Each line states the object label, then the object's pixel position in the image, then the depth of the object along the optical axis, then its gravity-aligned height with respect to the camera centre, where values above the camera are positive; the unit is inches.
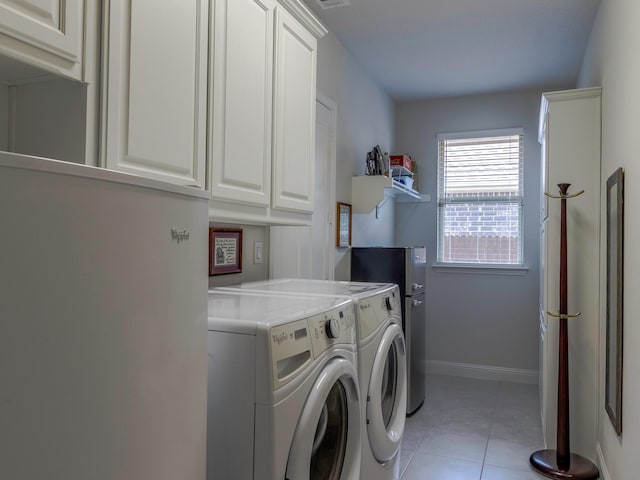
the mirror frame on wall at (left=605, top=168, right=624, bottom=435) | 85.4 -8.7
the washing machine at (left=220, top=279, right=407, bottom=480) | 71.1 -18.2
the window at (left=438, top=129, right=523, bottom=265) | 179.2 +18.7
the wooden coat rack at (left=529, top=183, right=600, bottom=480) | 106.3 -32.0
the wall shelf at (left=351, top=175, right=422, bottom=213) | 140.7 +16.1
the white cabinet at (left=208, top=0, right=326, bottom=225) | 65.4 +20.6
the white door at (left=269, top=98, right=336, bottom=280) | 108.2 +2.6
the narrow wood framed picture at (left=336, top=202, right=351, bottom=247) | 134.6 +5.9
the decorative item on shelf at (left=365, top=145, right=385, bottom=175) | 147.7 +24.8
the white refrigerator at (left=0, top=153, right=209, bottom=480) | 24.0 -4.7
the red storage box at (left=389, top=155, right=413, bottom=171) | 164.6 +28.8
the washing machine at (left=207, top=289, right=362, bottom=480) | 45.4 -14.2
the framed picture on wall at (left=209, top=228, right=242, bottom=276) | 86.7 -1.3
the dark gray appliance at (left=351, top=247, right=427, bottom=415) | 137.3 -9.1
